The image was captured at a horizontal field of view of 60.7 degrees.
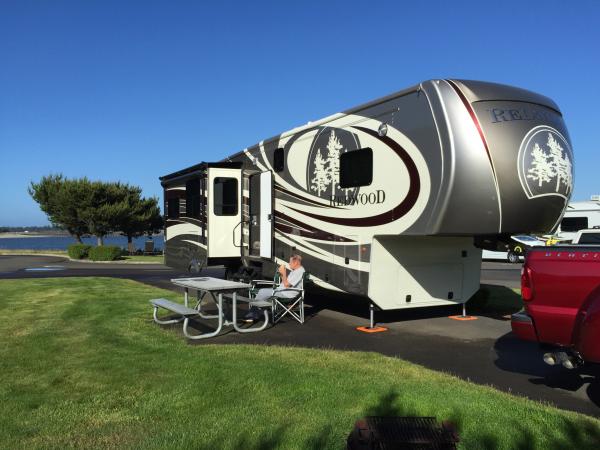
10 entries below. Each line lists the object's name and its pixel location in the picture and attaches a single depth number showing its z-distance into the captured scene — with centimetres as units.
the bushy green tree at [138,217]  3966
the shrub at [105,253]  2877
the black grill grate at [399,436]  303
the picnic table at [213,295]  707
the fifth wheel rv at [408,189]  621
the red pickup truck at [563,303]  402
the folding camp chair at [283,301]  833
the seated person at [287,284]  835
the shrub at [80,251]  3045
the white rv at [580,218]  2058
